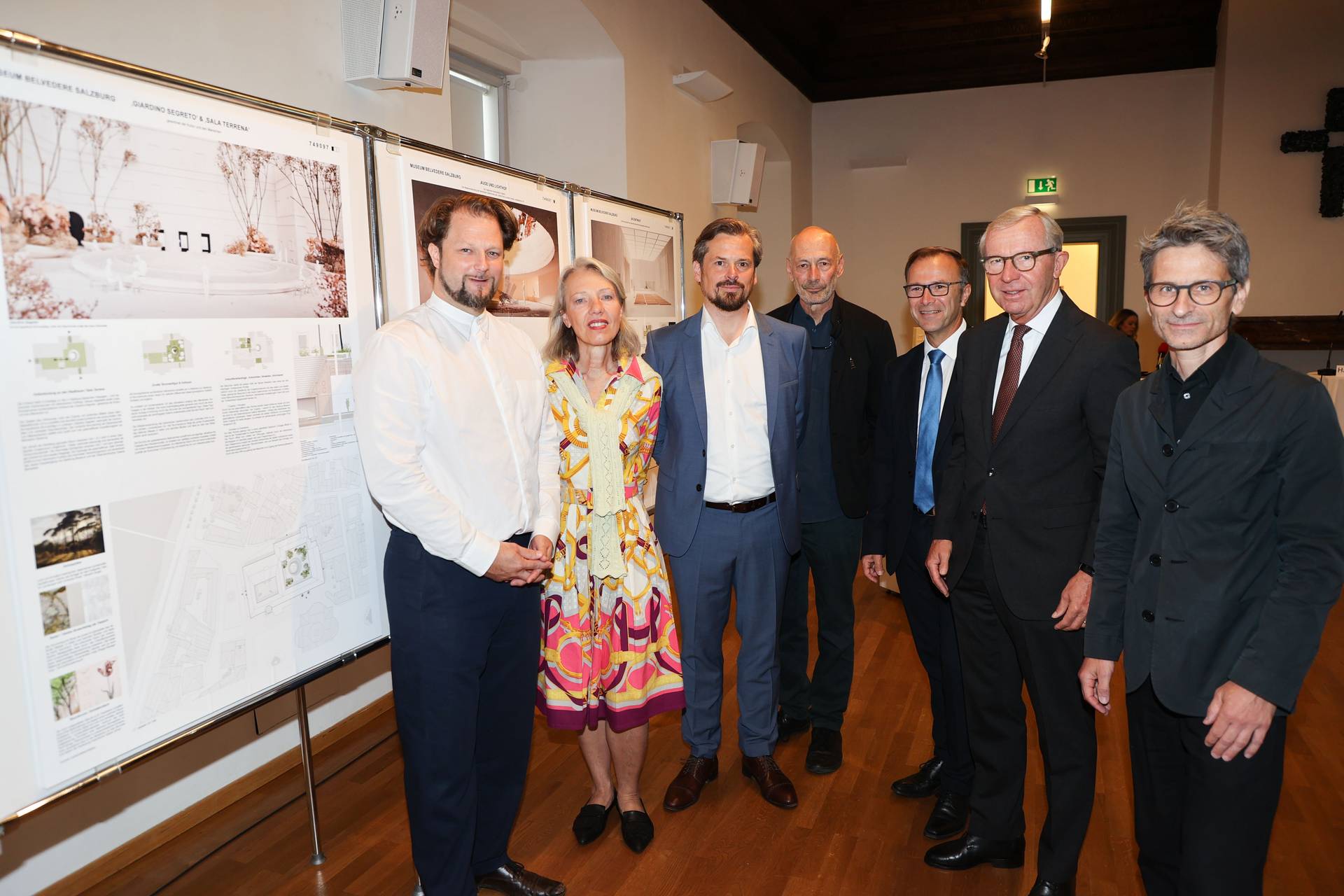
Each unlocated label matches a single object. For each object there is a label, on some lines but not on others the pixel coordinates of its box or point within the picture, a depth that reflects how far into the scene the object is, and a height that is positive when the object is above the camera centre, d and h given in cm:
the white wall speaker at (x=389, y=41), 301 +113
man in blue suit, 288 -41
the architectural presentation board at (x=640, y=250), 390 +52
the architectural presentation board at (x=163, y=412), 167 -11
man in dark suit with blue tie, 279 -45
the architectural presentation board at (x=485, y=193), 266 +48
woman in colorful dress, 261 -57
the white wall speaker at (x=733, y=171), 653 +137
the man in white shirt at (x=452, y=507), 210 -37
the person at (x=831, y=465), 324 -44
